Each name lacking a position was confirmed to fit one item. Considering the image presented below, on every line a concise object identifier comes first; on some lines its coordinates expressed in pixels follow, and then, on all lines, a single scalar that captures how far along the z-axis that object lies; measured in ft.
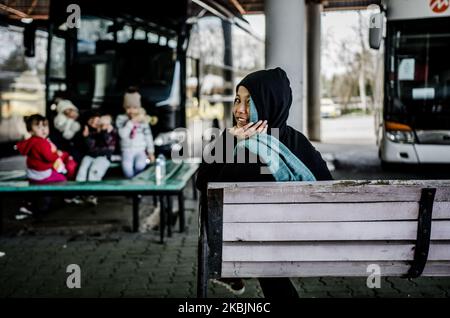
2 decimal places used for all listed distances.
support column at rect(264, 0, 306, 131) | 25.57
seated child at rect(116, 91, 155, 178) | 26.17
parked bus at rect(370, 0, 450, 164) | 32.32
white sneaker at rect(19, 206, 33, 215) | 25.63
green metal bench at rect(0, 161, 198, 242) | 20.45
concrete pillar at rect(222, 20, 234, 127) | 51.03
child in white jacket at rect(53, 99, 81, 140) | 28.17
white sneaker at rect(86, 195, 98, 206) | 28.24
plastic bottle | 21.45
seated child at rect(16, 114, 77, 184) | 21.94
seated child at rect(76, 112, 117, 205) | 24.75
